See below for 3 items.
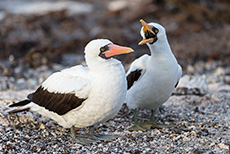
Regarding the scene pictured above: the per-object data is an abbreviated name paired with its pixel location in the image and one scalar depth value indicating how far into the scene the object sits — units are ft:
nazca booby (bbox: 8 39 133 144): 31.99
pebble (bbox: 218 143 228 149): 32.83
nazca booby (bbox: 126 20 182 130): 36.45
